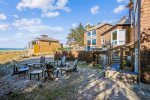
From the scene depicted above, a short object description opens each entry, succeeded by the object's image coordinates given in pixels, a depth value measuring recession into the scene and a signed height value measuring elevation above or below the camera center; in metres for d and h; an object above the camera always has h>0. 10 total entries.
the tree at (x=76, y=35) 35.71 +7.43
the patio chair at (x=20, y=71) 6.80 -1.81
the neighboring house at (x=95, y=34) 19.46 +4.36
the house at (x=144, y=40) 5.61 +0.83
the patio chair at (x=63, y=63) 8.95 -1.45
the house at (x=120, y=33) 11.83 +2.81
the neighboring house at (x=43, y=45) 22.06 +1.70
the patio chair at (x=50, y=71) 6.07 -1.63
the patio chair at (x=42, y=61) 8.98 -1.24
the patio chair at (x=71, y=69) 7.20 -1.76
